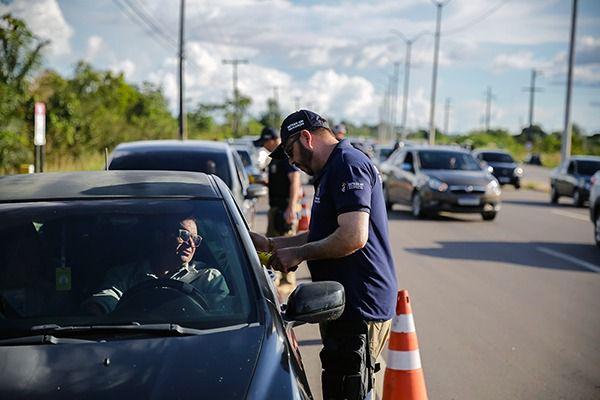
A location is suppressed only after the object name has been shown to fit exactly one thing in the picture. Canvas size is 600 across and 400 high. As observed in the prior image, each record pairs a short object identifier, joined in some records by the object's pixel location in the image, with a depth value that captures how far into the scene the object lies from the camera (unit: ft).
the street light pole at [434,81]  164.87
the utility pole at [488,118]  431.68
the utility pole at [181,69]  115.55
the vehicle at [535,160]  288.02
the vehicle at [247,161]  68.71
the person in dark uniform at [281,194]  32.76
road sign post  52.54
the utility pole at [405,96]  235.20
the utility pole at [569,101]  107.14
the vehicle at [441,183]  64.64
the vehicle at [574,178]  87.25
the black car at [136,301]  10.41
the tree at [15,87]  78.64
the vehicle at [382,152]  125.78
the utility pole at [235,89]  253.65
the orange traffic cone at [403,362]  16.72
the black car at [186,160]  30.32
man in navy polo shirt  13.71
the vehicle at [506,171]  122.01
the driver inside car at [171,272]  12.66
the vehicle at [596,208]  50.29
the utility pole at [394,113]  329.27
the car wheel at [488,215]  66.07
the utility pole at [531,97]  297.65
